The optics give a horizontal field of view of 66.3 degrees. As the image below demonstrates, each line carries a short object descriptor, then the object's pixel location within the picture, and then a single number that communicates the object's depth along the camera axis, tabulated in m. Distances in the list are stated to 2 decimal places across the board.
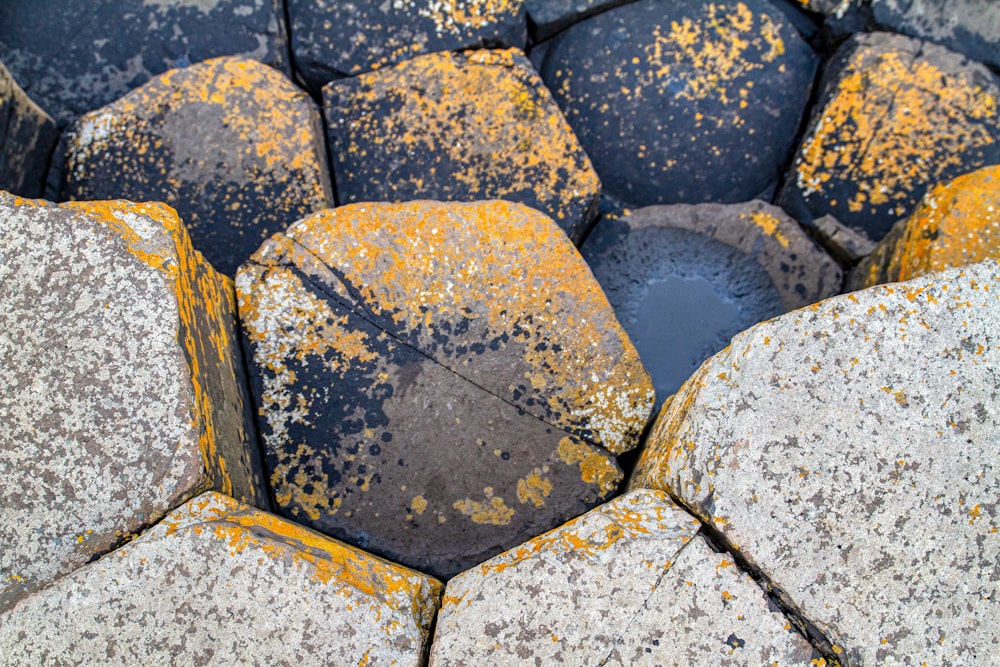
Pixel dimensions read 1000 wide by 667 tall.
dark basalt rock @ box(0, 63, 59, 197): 1.73
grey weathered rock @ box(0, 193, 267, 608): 1.18
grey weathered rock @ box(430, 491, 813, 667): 1.12
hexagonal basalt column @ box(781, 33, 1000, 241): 1.85
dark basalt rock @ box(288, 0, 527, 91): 1.94
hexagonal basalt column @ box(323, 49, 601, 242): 1.84
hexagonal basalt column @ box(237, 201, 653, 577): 1.49
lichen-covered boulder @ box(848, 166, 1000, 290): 1.49
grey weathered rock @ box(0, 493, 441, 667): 1.13
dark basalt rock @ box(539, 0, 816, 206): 1.97
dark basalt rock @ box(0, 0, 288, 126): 1.93
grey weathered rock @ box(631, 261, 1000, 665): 1.11
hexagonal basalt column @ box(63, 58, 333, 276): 1.80
